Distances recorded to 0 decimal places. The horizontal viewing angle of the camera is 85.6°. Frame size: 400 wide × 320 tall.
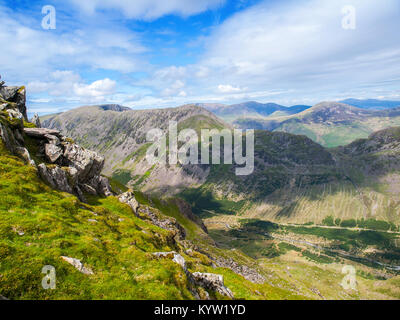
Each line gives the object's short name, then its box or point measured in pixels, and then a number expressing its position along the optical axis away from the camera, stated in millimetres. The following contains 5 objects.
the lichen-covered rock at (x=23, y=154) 36812
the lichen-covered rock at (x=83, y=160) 49156
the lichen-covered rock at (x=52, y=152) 44969
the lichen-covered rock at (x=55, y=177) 36303
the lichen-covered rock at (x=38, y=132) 46500
